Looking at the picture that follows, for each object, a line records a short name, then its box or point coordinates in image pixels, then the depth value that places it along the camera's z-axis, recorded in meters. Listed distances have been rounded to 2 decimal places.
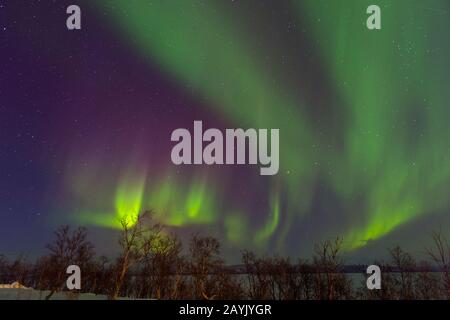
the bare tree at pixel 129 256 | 21.29
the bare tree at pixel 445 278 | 25.36
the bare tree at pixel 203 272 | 25.95
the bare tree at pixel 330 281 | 29.20
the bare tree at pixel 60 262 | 20.89
